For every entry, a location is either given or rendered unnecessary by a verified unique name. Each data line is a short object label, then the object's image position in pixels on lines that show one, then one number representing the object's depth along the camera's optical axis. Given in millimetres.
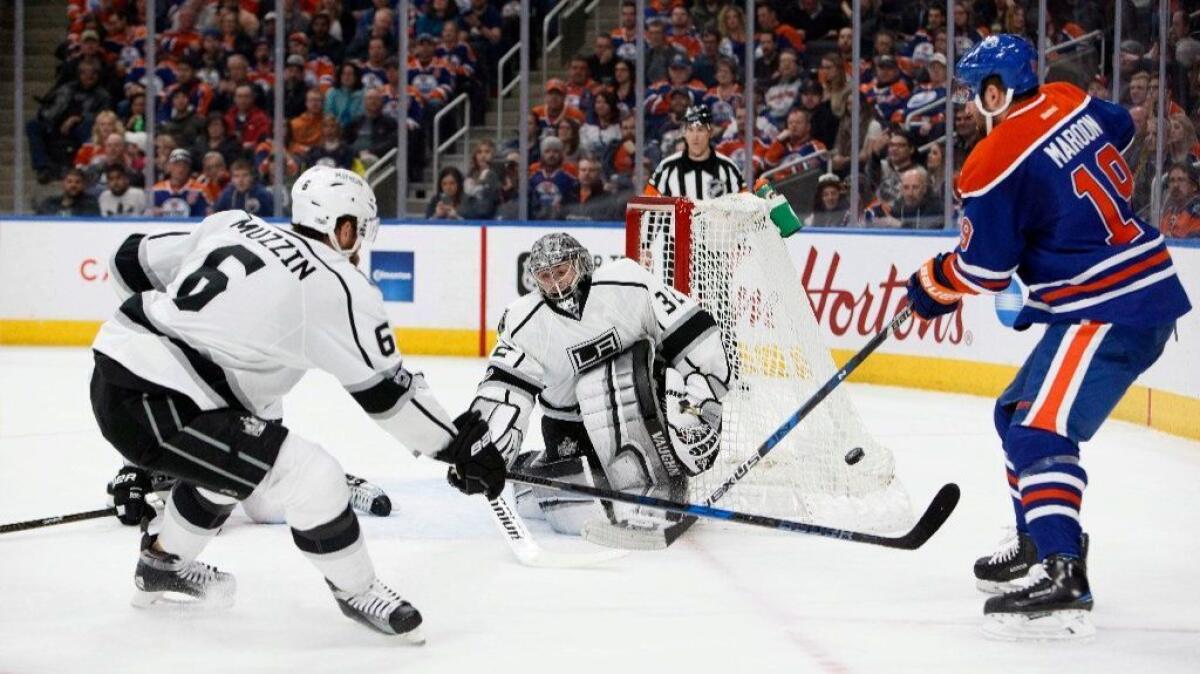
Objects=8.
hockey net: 9091
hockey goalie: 8643
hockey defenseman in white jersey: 6171
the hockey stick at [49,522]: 8308
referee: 13111
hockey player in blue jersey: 6555
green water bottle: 9382
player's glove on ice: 8450
